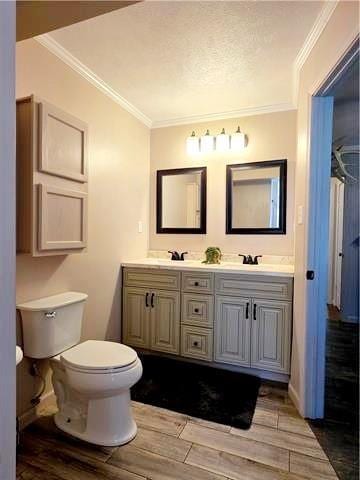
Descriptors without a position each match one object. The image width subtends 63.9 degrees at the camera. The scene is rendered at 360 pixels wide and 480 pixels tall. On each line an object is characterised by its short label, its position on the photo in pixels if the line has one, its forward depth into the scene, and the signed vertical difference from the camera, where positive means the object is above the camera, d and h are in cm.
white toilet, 153 -75
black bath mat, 187 -114
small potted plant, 273 -19
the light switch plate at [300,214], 191 +15
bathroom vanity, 219 -64
